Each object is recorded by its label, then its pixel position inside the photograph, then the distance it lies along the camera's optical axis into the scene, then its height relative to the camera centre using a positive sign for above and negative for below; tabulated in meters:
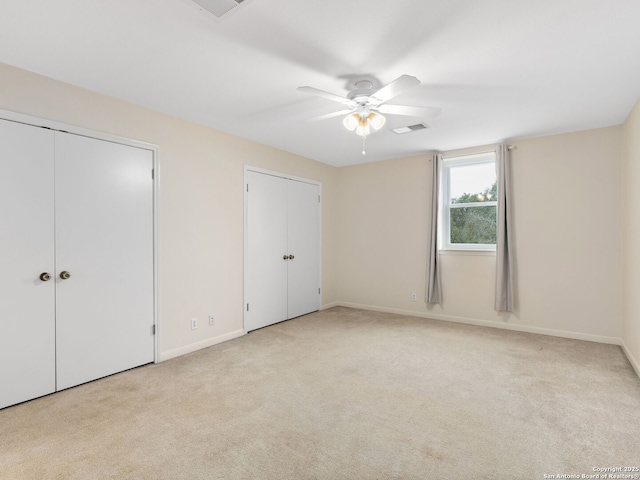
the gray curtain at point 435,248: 4.96 -0.13
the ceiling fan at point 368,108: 2.59 +1.10
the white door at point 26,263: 2.47 -0.18
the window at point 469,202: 4.74 +0.53
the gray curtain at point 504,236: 4.39 +0.04
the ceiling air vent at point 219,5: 1.83 +1.28
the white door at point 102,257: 2.77 -0.16
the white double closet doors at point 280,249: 4.51 -0.15
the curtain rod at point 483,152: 4.43 +1.20
